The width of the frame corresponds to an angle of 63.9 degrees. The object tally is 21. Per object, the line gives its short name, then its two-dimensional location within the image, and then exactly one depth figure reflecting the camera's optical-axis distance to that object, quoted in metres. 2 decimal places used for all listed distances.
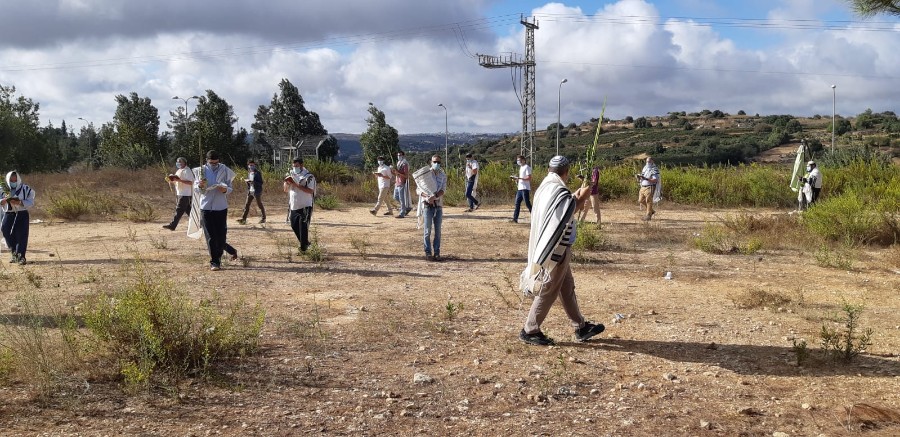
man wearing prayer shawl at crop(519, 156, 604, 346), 5.73
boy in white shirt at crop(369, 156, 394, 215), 18.08
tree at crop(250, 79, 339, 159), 52.28
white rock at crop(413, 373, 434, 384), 5.36
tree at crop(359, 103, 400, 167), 43.38
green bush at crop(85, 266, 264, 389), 5.19
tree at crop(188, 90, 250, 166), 43.81
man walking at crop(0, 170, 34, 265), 10.44
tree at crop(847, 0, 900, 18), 7.88
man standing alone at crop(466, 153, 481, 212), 19.55
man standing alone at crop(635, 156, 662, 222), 15.98
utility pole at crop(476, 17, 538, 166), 39.56
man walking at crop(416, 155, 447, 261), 10.74
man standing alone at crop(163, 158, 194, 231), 13.84
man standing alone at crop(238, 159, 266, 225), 15.99
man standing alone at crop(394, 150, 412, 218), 17.36
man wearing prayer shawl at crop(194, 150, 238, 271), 9.69
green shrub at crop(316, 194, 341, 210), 21.12
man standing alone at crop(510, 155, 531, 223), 16.44
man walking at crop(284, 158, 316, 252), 10.86
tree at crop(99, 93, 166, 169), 43.85
